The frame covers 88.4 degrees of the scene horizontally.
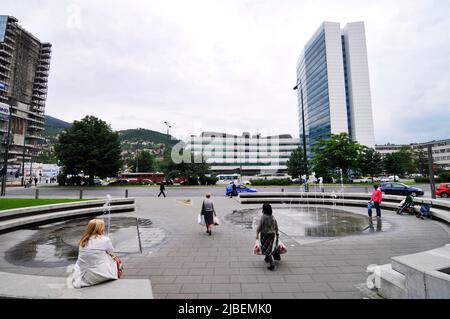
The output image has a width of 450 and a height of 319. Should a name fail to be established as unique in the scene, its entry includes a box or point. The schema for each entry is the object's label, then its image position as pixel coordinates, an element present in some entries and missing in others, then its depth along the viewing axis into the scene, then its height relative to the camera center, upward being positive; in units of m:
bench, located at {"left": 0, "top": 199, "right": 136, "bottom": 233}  10.05 -1.74
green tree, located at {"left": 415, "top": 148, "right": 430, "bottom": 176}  59.33 +3.89
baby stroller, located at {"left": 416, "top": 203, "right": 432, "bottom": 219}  11.26 -1.72
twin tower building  93.25 +38.98
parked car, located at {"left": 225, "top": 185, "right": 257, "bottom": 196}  26.03 -1.31
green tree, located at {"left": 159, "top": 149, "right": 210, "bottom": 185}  48.97 +2.28
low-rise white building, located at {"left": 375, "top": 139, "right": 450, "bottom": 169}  104.56 +11.19
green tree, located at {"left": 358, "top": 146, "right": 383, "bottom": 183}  49.97 +3.08
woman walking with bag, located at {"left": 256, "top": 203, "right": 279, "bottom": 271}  5.61 -1.30
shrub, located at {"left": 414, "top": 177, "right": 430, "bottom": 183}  40.97 -0.60
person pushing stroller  12.49 -1.59
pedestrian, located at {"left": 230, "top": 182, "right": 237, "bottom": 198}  24.86 -1.31
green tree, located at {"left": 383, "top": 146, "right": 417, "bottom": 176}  55.82 +3.70
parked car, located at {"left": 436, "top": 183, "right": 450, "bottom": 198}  21.23 -1.33
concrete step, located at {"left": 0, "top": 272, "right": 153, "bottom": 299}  3.32 -1.67
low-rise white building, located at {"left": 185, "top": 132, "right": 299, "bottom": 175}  105.06 +12.91
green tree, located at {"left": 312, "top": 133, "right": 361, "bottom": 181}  39.97 +3.83
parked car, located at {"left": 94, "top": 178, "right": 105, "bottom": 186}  50.45 -0.65
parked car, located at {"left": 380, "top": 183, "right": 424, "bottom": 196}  22.19 -1.24
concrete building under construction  83.12 +40.08
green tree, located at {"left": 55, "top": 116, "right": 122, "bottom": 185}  42.56 +5.65
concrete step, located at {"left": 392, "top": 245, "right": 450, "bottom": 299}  3.04 -1.37
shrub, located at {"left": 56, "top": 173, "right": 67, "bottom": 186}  45.19 +0.19
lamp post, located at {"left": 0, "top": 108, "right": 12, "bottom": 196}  20.00 +0.22
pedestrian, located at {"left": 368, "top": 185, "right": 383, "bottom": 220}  11.33 -1.07
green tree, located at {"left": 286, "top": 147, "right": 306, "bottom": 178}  54.62 +3.28
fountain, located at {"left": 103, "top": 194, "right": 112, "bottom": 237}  14.34 -1.69
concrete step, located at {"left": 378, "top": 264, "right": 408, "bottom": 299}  3.73 -1.79
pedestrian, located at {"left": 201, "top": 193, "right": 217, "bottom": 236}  9.15 -1.37
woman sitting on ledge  3.98 -1.44
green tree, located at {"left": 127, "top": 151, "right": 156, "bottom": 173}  78.69 +5.58
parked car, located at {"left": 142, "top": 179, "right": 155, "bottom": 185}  52.69 -0.65
